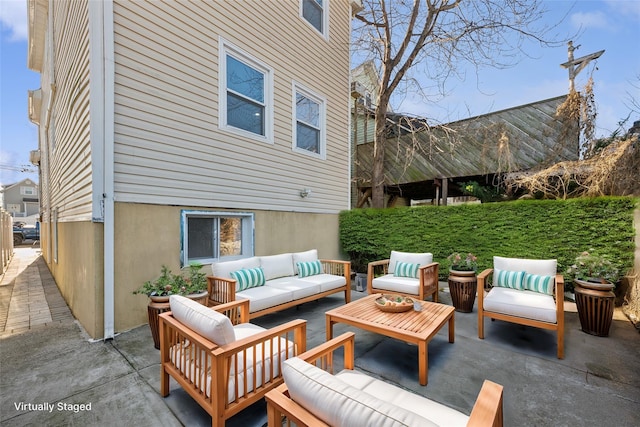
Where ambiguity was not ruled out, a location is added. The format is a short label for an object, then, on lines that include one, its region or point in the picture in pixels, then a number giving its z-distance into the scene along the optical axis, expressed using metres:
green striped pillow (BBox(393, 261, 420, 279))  4.93
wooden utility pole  6.45
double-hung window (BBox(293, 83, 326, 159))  6.57
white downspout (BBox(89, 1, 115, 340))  3.47
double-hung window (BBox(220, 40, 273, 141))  4.98
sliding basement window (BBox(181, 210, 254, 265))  4.59
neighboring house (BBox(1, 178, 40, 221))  30.41
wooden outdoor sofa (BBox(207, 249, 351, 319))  3.93
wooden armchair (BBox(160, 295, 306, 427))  1.85
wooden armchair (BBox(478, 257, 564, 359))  3.22
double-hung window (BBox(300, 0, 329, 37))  6.96
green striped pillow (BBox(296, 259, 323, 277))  5.19
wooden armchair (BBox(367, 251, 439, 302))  4.50
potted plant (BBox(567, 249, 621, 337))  3.59
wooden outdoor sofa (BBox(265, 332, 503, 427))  1.05
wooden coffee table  2.61
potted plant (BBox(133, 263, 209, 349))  3.20
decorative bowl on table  3.34
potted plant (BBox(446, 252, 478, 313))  4.57
